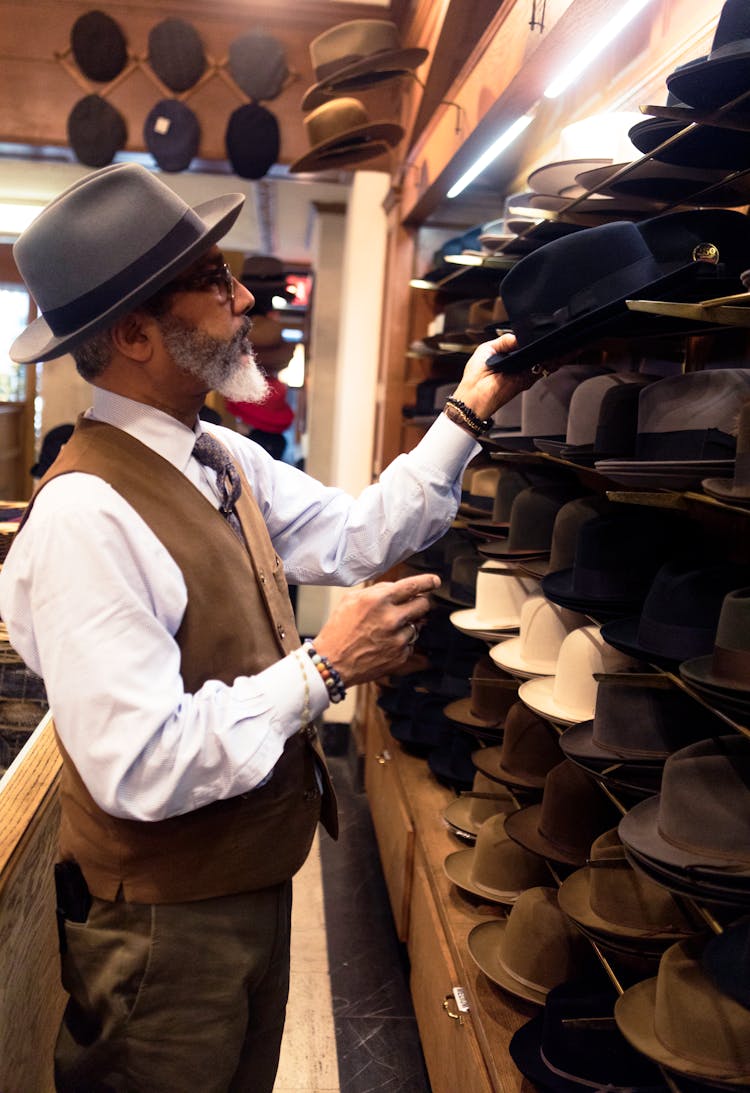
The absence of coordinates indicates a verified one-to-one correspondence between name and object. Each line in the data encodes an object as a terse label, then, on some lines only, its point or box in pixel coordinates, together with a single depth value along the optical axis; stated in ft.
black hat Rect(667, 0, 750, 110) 4.78
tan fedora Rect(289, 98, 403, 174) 13.41
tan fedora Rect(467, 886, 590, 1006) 7.67
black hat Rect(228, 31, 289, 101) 15.21
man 4.93
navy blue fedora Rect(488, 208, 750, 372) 5.91
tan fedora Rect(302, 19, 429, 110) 12.55
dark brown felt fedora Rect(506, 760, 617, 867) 7.59
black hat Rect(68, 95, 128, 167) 15.33
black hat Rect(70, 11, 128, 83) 14.97
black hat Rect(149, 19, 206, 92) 15.06
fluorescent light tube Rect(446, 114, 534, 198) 9.90
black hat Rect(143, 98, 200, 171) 15.35
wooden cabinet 7.63
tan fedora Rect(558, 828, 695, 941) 6.34
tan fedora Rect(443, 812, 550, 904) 9.07
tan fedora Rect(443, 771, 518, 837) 9.97
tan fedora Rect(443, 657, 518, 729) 10.18
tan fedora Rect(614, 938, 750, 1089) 4.98
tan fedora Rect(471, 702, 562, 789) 8.64
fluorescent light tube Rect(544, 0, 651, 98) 6.72
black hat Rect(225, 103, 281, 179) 15.37
